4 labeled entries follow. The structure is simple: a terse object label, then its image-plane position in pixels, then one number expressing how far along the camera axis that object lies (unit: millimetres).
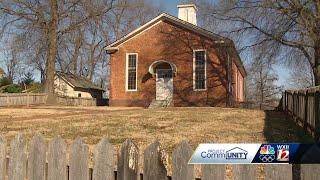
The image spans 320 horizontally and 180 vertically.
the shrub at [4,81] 49994
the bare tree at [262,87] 72850
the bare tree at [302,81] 78000
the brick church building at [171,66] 33438
